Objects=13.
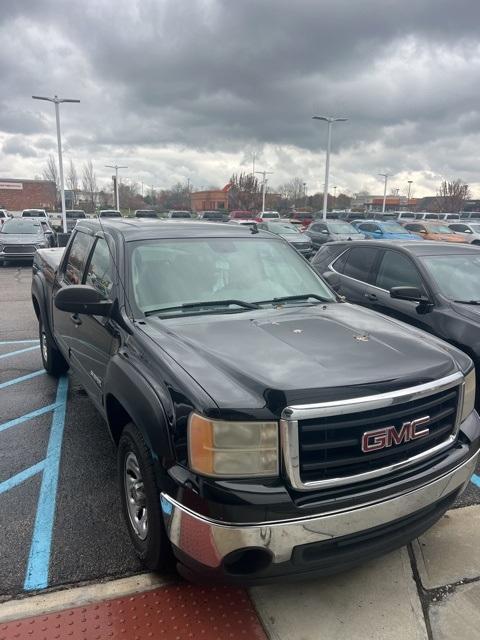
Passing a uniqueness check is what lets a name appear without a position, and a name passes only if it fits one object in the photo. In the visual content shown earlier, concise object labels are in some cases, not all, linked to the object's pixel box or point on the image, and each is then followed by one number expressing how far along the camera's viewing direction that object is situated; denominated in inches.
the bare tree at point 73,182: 2870.6
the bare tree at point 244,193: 2664.9
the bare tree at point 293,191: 3228.3
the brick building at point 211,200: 2966.0
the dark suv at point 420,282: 185.0
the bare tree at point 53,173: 2677.2
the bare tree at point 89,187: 2839.8
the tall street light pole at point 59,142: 1077.4
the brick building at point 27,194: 2726.4
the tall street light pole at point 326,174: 1315.2
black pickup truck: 82.2
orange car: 811.9
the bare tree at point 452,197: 2482.8
